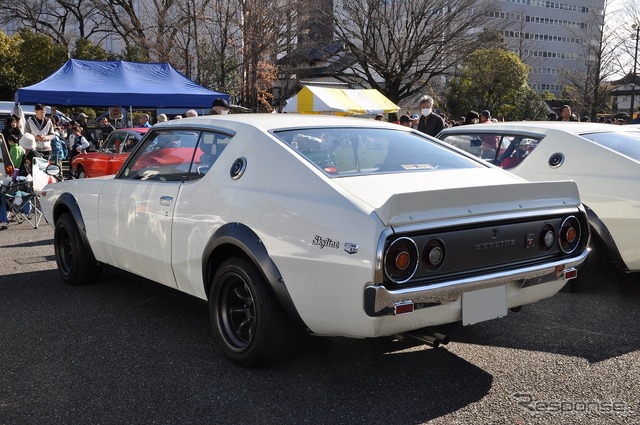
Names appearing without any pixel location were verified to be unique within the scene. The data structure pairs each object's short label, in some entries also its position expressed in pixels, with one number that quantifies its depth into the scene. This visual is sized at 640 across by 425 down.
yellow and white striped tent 20.69
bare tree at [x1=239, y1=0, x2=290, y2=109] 24.02
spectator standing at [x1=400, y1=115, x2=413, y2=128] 14.41
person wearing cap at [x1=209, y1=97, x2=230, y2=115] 9.53
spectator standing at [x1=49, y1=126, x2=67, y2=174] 12.67
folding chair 9.09
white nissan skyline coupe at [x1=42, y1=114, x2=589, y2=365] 2.94
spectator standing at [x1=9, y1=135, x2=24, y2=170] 9.86
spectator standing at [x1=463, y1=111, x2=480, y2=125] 10.80
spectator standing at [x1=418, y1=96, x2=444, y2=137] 8.93
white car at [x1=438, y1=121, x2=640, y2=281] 4.81
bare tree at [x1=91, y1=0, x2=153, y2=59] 26.72
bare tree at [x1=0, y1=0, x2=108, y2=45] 37.91
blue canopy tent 13.92
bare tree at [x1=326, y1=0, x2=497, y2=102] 33.25
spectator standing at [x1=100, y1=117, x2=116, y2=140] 17.19
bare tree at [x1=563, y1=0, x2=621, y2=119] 37.62
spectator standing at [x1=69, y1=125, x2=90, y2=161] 15.51
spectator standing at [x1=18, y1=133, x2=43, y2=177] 10.08
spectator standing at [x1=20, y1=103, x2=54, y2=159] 12.12
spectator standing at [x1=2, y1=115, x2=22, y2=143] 11.09
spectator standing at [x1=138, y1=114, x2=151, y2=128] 14.02
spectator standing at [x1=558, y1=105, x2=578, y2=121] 11.27
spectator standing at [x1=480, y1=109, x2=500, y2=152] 5.96
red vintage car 11.59
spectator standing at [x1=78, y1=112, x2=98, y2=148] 18.16
